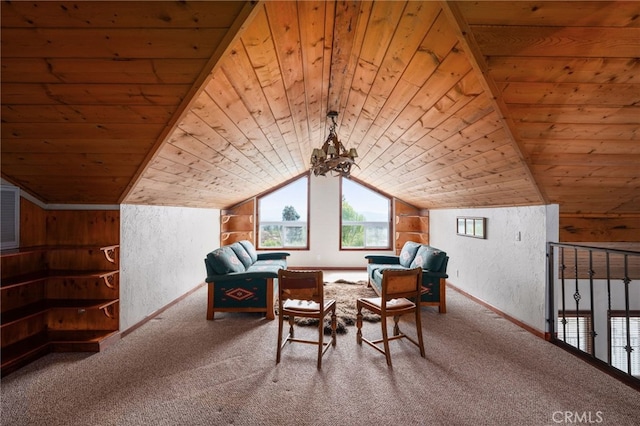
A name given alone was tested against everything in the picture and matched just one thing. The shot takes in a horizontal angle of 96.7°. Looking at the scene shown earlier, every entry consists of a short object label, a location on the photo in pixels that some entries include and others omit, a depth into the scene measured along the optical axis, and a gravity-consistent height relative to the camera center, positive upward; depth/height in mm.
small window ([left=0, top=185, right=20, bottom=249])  2594 +0
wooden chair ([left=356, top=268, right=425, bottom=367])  2494 -728
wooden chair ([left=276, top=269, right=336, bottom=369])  2512 -679
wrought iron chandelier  2824 +593
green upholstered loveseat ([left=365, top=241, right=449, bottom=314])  3885 -789
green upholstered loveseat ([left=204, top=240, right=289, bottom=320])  3619 -921
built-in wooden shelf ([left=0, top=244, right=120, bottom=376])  2578 -852
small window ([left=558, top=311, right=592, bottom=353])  3902 -1556
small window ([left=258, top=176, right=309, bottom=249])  6984 -46
